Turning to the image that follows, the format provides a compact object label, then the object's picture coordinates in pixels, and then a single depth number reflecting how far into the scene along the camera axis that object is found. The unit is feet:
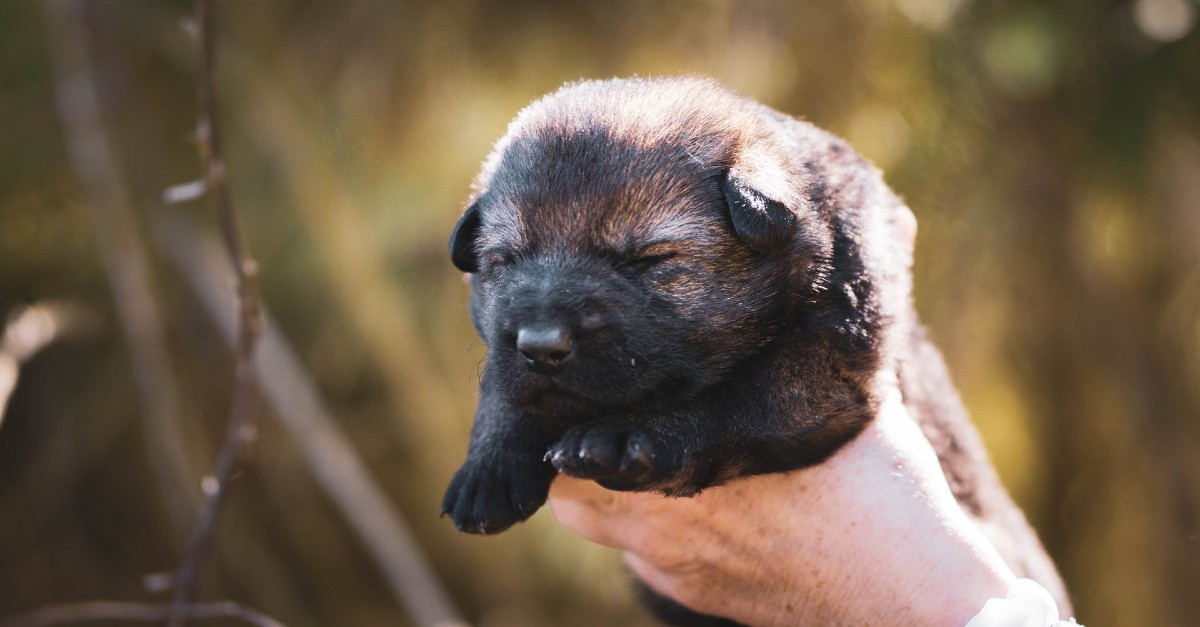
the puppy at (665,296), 7.40
